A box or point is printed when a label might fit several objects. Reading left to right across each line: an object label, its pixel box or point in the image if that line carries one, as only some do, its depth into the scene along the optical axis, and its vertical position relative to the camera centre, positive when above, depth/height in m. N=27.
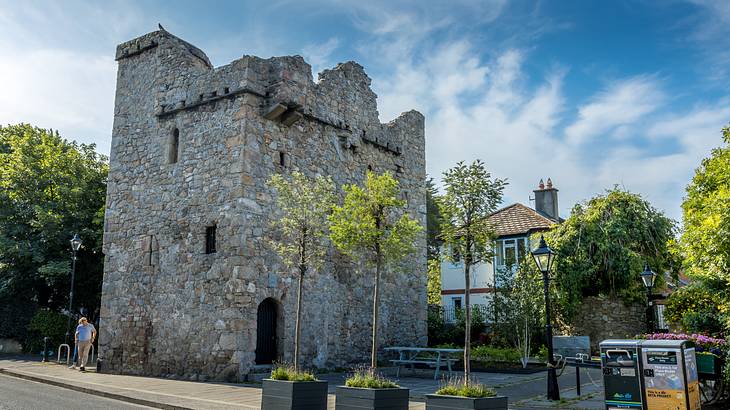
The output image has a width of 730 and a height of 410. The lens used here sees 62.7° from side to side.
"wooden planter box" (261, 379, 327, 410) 8.87 -1.02
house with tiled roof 27.47 +4.02
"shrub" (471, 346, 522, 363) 18.22 -0.81
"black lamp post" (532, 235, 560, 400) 11.26 +0.44
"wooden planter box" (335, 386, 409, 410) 8.29 -0.99
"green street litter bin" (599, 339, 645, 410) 8.76 -0.66
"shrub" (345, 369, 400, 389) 8.70 -0.80
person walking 17.61 -0.40
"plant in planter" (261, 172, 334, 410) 11.42 +2.12
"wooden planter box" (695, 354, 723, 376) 9.68 -0.55
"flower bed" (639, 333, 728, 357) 10.05 -0.24
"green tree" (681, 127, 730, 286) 10.07 +1.55
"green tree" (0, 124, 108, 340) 22.92 +3.91
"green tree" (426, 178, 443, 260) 35.59 +5.80
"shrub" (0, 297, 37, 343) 24.02 +0.15
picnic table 14.88 -0.86
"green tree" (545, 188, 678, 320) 21.77 +2.90
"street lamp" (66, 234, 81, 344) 19.78 +2.60
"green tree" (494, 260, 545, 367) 19.02 +0.75
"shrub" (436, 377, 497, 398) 7.91 -0.83
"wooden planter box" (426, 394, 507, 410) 7.56 -0.95
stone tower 14.84 +3.07
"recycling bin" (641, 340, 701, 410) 8.46 -0.65
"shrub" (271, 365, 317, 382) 9.36 -0.77
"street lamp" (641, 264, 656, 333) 16.45 +1.03
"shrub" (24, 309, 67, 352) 23.19 -0.20
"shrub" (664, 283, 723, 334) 15.59 +0.53
